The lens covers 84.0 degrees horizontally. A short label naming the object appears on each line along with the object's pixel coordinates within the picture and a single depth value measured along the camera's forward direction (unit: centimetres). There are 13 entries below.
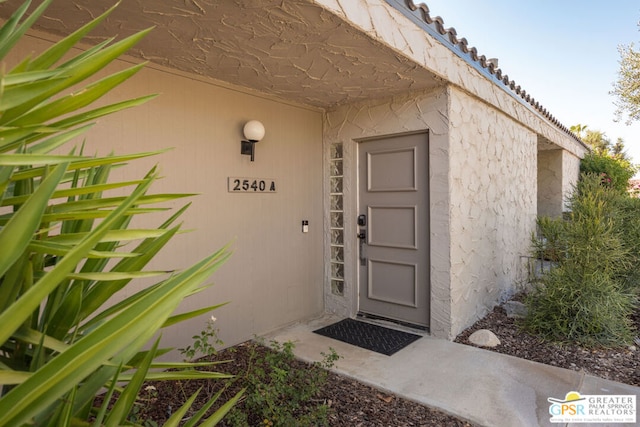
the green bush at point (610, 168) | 941
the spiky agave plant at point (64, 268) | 60
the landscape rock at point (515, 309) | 423
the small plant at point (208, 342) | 254
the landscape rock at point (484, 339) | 355
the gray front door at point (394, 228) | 394
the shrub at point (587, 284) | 361
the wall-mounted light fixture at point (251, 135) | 357
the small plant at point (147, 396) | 237
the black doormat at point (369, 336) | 353
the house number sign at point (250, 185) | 359
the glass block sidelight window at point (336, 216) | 459
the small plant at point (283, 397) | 219
